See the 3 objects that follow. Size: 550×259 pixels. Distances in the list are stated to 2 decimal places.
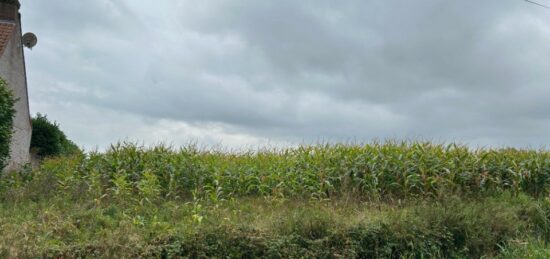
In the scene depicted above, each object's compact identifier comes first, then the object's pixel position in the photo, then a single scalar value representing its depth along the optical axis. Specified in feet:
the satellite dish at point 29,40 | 54.91
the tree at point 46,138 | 60.90
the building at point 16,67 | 47.17
